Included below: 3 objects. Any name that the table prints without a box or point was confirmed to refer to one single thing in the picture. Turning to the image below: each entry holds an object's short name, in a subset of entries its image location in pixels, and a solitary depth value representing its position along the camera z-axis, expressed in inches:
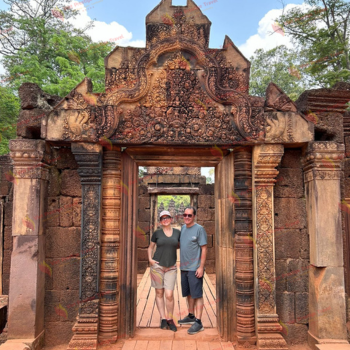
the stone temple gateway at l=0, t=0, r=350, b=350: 156.6
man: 178.1
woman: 179.2
